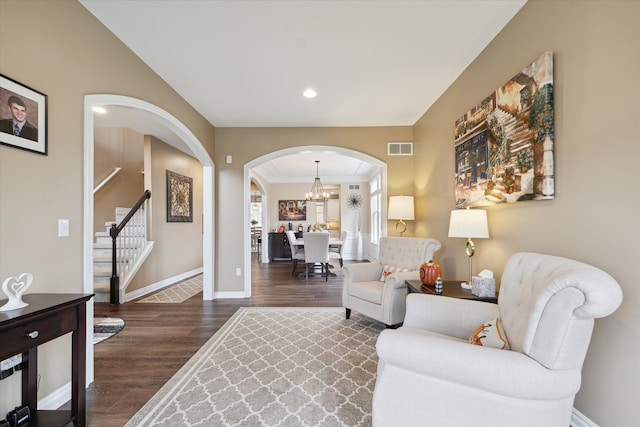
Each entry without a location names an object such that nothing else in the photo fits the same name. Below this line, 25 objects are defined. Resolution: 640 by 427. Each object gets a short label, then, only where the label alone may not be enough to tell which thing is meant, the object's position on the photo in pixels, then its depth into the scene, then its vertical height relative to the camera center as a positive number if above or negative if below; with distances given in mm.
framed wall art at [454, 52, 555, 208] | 1723 +560
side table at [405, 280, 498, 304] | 2045 -630
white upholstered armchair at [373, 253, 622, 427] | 1094 -646
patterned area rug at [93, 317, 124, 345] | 2896 -1258
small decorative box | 2062 -547
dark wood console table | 1314 -608
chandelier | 7764 +727
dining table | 6067 -658
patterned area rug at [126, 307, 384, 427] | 1725 -1264
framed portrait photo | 1518 +604
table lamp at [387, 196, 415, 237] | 3924 +120
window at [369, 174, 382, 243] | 7281 +224
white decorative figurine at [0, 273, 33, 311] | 1333 -388
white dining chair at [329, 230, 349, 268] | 6116 -807
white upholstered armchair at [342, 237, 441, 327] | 2801 -724
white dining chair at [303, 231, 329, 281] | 5441 -633
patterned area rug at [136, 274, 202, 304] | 4234 -1278
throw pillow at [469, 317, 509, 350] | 1361 -630
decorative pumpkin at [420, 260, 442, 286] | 2473 -516
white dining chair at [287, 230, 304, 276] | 6020 -754
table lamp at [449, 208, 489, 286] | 2205 -67
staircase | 4203 -597
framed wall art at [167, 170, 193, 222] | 5352 +420
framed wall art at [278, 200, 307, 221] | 9125 +237
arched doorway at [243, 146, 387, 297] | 4426 +817
